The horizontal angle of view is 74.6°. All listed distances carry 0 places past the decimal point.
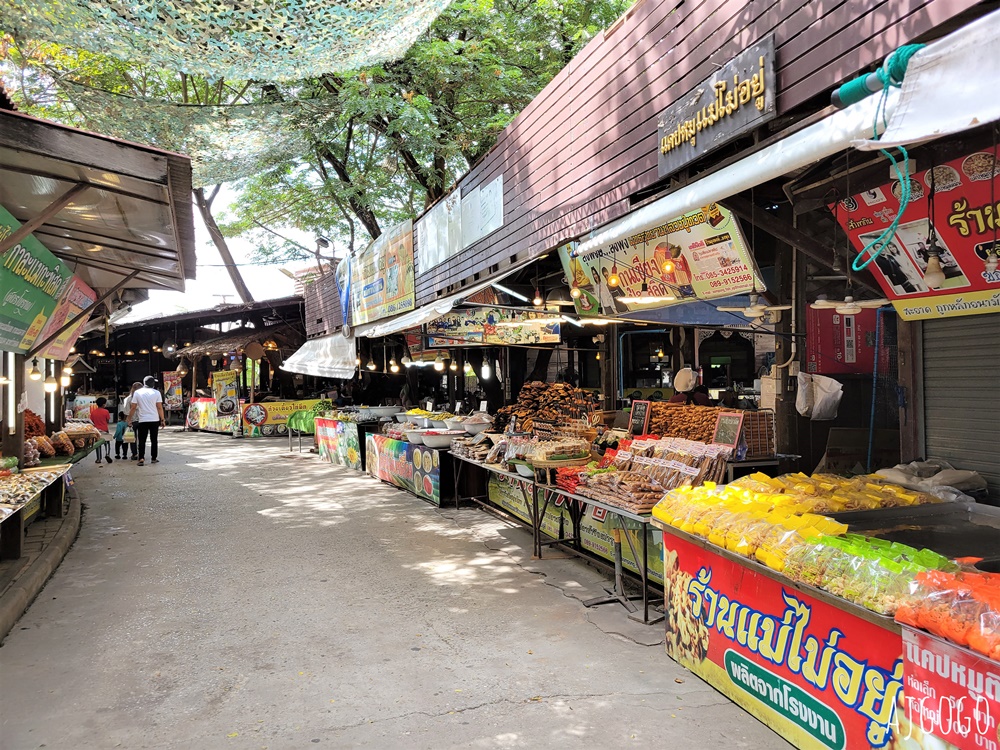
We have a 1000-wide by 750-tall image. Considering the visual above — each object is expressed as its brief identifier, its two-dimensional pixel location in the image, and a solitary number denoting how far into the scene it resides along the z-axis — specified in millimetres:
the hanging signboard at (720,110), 4254
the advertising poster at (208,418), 24109
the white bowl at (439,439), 10523
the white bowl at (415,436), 11016
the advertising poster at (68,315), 9500
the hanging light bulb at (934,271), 4086
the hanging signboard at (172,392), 28828
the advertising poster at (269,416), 23172
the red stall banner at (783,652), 3004
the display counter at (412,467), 10383
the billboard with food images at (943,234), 4141
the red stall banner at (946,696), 2512
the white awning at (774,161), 2754
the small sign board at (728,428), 6328
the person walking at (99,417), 15507
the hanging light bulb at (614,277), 7258
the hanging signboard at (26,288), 6762
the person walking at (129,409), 16703
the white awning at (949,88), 2102
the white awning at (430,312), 8242
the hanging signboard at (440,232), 10852
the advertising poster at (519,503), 7750
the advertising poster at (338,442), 14914
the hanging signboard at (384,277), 13508
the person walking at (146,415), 15922
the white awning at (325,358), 16703
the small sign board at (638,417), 8617
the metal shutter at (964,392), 5742
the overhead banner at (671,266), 5562
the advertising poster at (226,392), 24031
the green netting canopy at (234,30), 7625
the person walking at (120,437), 17422
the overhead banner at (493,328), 10555
